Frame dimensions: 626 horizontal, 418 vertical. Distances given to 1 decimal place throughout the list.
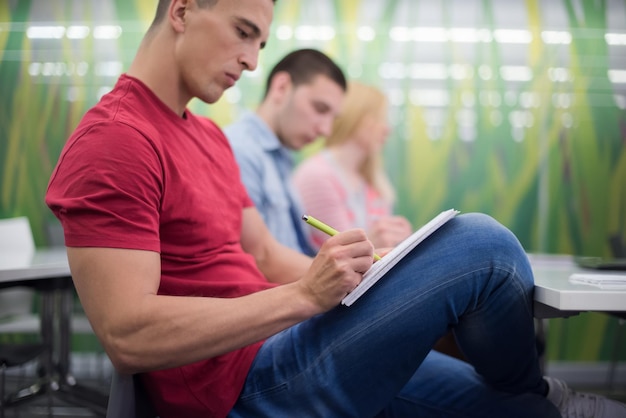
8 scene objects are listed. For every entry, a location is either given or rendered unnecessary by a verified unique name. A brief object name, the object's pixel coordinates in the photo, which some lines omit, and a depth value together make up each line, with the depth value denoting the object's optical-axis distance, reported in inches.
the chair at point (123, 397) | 39.7
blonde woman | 110.5
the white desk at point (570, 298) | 36.8
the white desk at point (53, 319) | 94.6
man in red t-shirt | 37.7
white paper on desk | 39.8
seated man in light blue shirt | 87.2
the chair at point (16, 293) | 118.4
